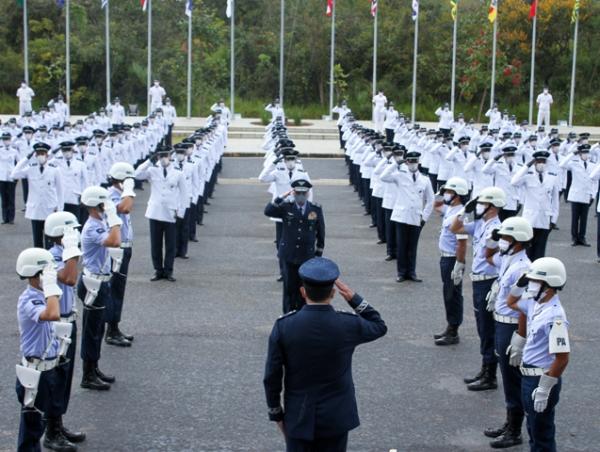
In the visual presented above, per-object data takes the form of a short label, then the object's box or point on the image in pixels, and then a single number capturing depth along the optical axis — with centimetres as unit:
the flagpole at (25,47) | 3619
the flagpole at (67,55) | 3734
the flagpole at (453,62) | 3788
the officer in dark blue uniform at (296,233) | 1079
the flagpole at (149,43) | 3859
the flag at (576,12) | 3696
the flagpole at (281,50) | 3921
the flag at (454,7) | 3638
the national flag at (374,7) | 3753
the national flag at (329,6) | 3838
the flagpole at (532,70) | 3768
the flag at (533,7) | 3594
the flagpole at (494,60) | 3712
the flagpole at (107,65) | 3878
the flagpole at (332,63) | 3872
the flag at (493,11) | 3528
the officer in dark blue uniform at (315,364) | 523
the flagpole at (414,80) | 3892
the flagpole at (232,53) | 3774
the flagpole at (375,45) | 3947
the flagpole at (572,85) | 3794
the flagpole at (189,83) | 3880
